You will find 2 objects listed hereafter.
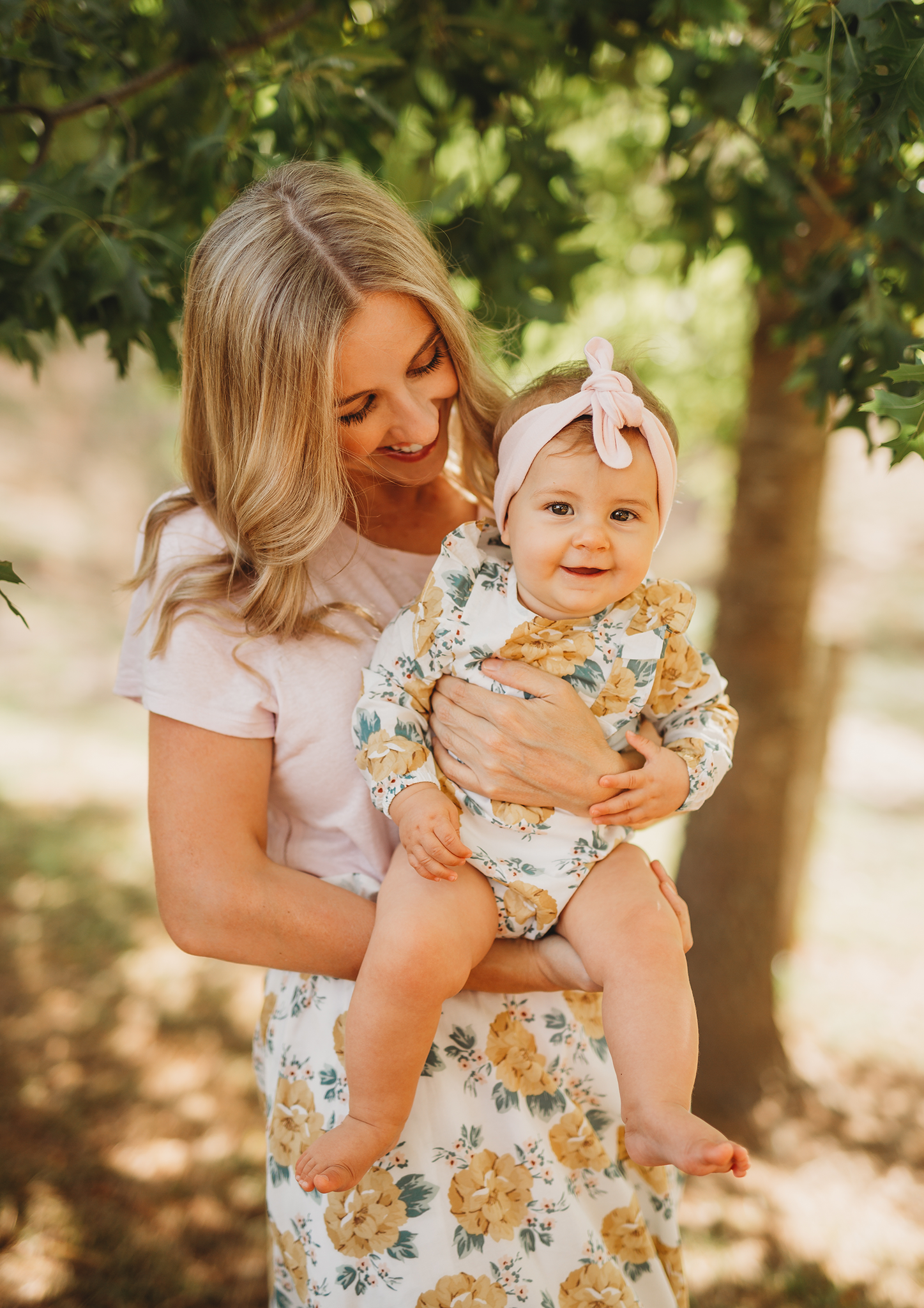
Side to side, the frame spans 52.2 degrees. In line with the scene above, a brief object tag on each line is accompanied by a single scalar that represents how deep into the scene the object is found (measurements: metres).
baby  1.41
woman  1.50
